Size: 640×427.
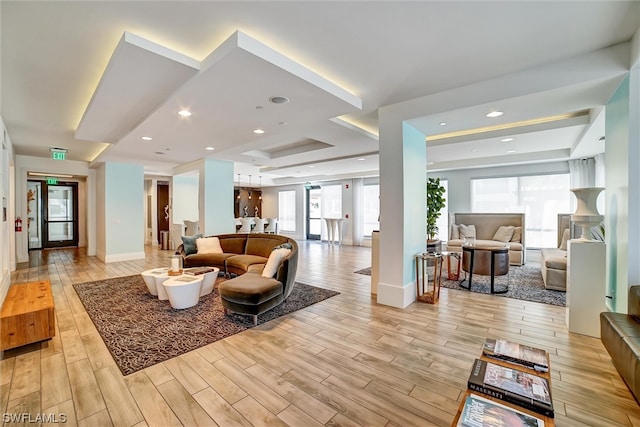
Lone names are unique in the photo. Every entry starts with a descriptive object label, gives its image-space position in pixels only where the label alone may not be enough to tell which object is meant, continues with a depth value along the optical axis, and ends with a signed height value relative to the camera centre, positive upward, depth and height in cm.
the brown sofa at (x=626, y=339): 186 -96
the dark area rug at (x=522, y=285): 428 -132
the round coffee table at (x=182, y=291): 371 -106
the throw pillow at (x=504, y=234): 702 -58
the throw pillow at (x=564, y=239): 599 -62
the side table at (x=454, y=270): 529 -120
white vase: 311 +0
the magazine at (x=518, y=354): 168 -92
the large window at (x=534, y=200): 698 +28
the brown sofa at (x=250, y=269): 331 -91
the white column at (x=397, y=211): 383 +0
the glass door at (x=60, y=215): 991 -11
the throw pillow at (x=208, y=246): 579 -71
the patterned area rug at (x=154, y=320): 271 -133
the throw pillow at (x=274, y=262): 390 -70
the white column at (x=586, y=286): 296 -81
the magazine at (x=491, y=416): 123 -94
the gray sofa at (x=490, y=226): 670 -42
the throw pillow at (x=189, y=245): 594 -71
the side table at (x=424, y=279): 407 -102
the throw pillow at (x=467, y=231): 754 -54
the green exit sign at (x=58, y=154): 637 +132
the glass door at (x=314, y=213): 1234 -7
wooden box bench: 254 -101
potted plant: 584 +17
